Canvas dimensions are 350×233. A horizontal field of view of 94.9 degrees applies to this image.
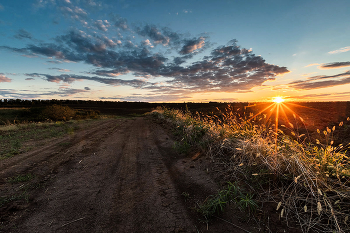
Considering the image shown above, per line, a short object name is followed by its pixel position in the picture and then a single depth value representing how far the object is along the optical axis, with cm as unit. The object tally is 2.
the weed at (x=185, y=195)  305
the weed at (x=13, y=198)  297
